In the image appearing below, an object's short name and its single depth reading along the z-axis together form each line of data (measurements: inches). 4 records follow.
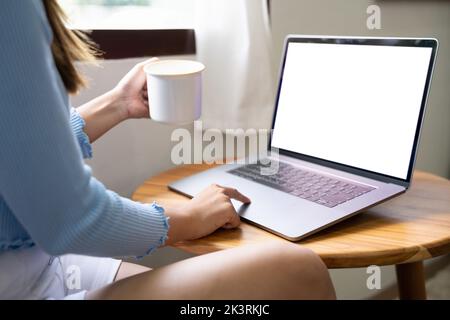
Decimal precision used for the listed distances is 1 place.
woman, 16.8
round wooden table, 24.6
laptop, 28.4
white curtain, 40.2
